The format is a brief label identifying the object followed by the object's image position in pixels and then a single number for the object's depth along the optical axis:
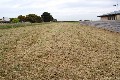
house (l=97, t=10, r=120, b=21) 21.63
